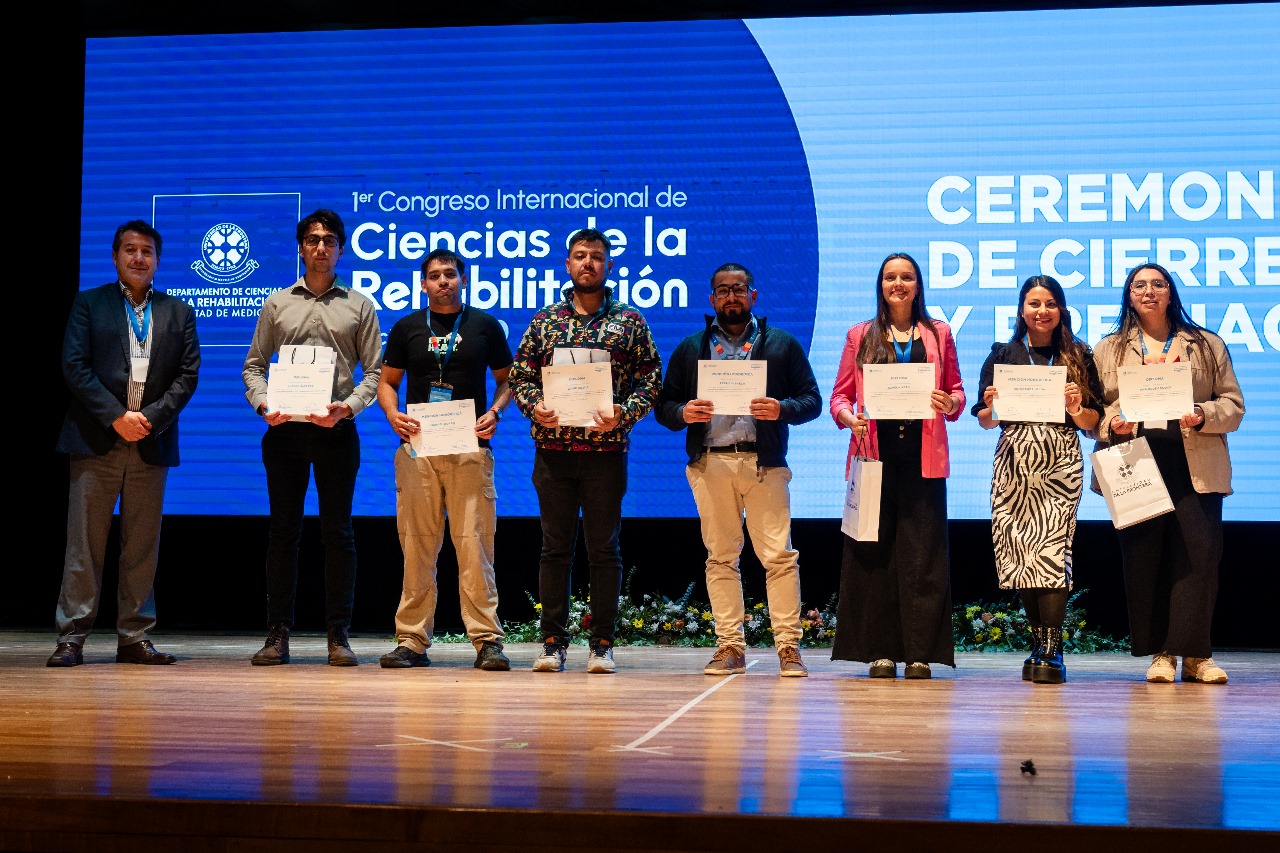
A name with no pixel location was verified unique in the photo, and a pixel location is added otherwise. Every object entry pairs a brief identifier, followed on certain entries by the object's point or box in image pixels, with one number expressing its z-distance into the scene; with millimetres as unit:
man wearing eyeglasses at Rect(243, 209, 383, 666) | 4781
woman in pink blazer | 4438
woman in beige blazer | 4410
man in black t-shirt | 4691
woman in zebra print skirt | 4359
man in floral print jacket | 4578
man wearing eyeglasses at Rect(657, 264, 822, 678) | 4570
